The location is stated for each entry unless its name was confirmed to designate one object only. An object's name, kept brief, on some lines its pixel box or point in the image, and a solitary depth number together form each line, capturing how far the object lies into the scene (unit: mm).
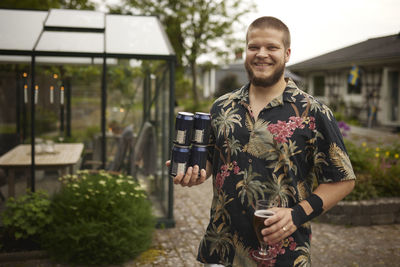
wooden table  5668
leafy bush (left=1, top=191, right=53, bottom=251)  4508
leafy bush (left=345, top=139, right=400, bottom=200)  6004
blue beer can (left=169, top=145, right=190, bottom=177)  1821
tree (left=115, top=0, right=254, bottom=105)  22531
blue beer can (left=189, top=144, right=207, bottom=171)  1843
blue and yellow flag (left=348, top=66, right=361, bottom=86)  17031
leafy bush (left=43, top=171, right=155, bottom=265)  4293
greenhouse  5273
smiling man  1825
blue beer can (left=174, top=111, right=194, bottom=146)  1828
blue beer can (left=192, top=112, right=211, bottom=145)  1843
